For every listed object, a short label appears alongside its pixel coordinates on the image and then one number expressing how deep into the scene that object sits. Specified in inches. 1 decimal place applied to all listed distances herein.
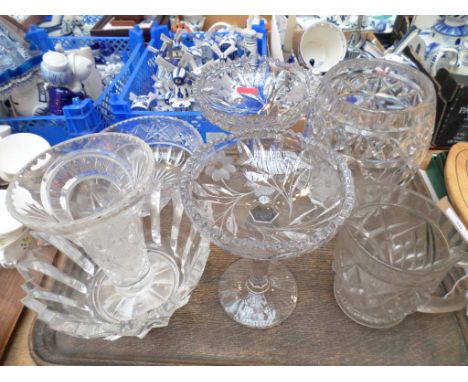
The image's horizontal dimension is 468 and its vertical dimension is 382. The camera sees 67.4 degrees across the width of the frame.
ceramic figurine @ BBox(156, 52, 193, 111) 26.5
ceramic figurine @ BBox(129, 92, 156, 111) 25.8
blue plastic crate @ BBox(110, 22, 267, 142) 24.6
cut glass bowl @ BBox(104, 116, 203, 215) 20.9
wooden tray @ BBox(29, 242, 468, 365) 15.6
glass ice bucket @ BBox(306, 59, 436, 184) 17.0
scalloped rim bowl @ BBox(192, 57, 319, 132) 19.0
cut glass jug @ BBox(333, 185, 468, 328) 14.0
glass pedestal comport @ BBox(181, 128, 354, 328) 15.8
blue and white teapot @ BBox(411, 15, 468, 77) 27.1
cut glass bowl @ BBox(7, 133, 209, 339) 13.0
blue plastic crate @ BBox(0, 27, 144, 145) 24.2
